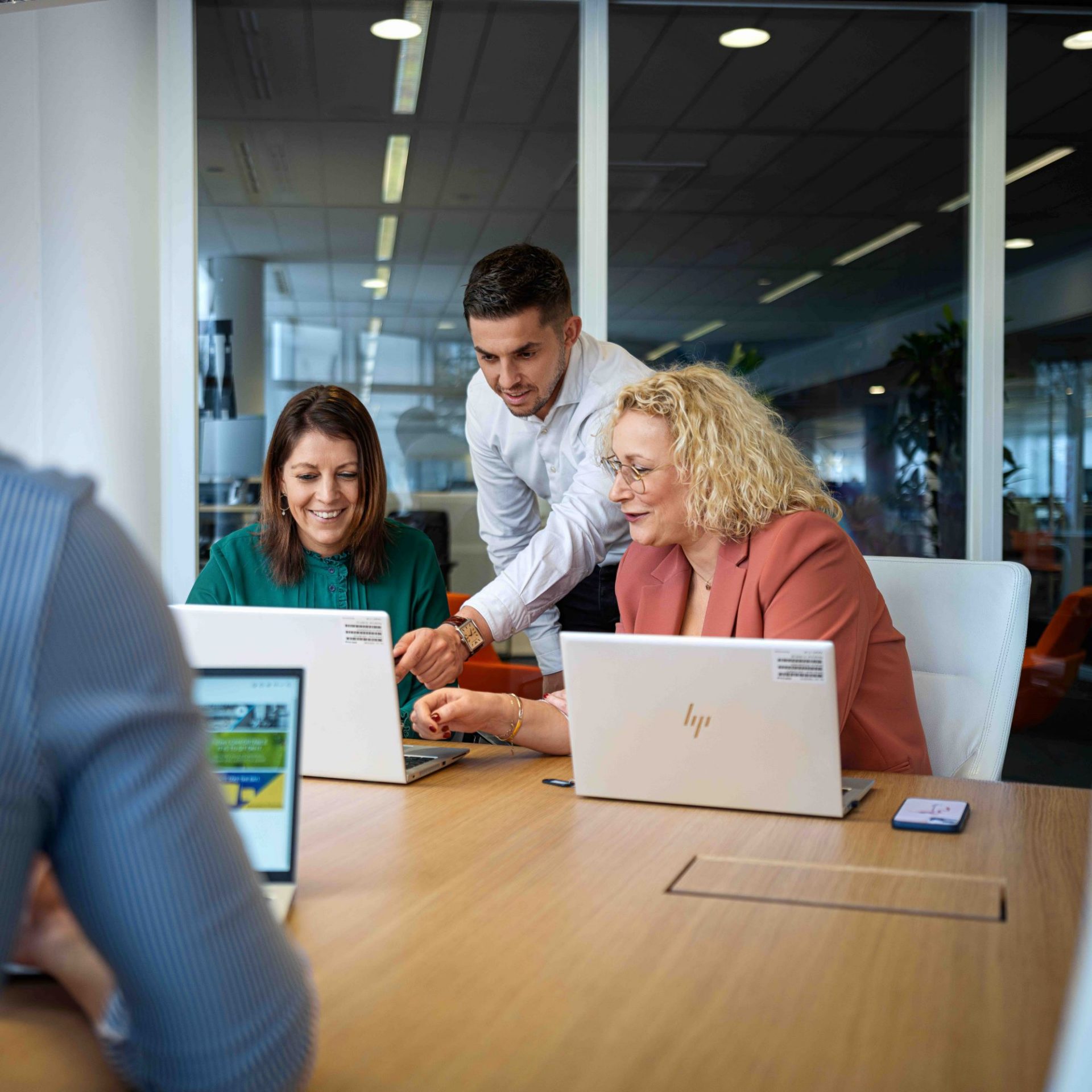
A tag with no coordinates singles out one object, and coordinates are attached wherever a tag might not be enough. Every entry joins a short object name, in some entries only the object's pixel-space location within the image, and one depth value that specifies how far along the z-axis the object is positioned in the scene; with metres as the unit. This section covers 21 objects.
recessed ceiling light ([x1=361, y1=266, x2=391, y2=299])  4.10
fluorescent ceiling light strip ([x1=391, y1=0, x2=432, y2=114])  4.02
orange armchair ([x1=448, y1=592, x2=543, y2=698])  3.15
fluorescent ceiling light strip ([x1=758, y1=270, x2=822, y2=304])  4.17
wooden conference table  0.89
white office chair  2.07
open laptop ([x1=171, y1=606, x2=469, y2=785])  1.72
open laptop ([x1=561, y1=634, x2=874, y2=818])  1.51
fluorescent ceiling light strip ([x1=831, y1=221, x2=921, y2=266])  4.18
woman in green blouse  2.64
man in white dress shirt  2.48
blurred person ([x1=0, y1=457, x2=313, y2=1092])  0.60
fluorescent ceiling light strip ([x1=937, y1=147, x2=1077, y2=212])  4.22
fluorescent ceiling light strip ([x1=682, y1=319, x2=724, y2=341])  4.15
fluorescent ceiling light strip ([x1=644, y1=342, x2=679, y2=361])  4.16
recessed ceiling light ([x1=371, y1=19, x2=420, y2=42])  4.02
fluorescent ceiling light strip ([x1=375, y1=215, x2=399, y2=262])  4.11
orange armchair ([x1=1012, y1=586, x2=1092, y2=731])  4.24
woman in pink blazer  1.94
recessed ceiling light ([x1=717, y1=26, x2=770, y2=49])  4.11
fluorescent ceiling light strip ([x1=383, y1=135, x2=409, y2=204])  4.11
